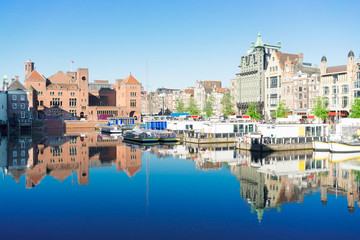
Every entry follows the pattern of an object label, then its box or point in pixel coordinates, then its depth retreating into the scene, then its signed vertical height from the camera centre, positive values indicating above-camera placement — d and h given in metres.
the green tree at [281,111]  98.63 +0.46
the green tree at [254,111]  112.71 +0.64
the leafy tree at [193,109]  143.32 +1.88
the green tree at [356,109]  76.38 +0.62
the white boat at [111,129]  109.80 -4.67
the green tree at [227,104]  126.36 +3.31
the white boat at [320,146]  57.66 -5.43
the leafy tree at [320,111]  86.25 +0.34
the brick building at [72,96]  148.00 +8.11
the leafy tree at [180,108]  157.32 +2.54
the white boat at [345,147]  55.38 -5.39
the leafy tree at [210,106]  140.50 +2.99
